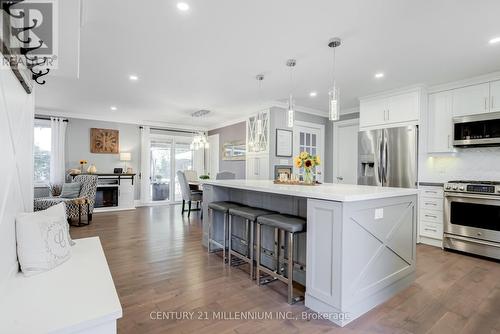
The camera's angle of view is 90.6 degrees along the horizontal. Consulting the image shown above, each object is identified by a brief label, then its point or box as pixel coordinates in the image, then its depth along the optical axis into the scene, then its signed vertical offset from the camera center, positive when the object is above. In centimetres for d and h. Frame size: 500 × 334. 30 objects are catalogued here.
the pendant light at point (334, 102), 244 +65
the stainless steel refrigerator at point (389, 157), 403 +19
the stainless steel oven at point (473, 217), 324 -68
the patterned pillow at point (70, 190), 526 -52
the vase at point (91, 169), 627 -9
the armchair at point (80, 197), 466 -66
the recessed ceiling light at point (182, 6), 207 +136
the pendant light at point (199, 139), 612 +69
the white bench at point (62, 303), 98 -62
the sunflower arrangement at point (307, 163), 286 +5
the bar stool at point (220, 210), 306 -62
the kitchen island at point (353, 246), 189 -67
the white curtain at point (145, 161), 725 +15
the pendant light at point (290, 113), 292 +64
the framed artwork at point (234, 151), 649 +44
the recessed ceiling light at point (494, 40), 255 +135
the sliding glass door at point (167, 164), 761 +8
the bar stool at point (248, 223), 263 -67
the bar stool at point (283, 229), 214 -56
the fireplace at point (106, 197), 654 -82
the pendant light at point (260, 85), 325 +136
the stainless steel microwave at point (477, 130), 341 +56
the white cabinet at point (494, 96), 343 +102
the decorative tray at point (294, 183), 281 -19
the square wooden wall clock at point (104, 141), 670 +70
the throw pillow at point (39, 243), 139 -46
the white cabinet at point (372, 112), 444 +104
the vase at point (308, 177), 289 -11
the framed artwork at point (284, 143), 536 +54
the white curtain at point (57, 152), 600 +34
